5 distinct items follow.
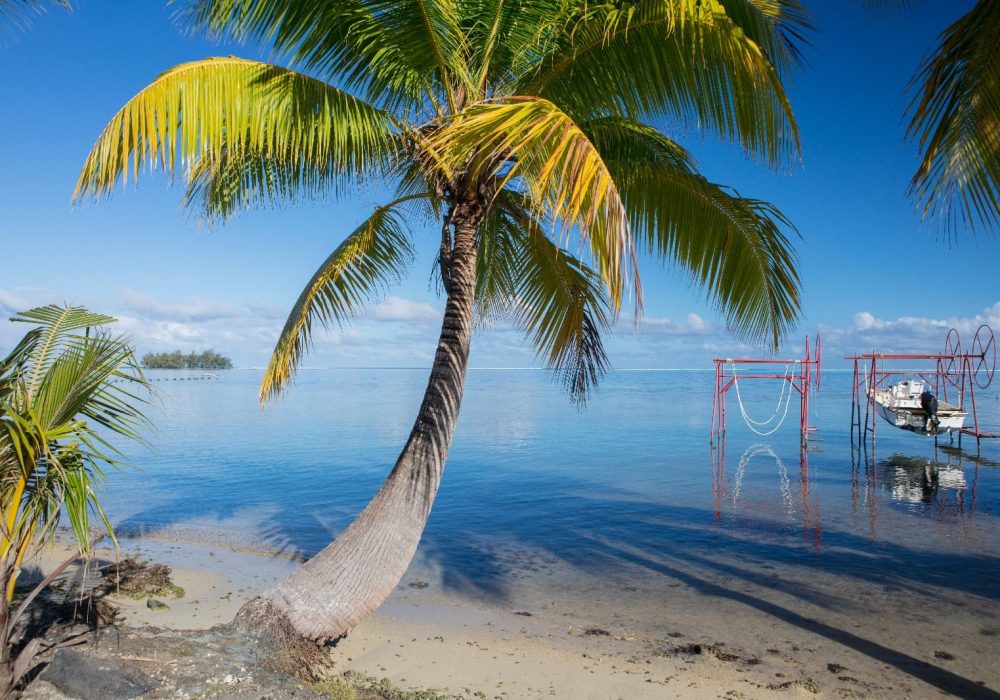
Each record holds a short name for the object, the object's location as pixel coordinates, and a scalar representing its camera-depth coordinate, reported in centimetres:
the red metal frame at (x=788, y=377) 2626
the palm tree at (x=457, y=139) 461
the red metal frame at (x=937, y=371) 2452
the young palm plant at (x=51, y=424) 369
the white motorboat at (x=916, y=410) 2517
